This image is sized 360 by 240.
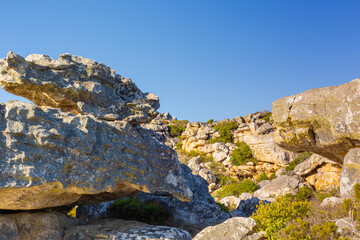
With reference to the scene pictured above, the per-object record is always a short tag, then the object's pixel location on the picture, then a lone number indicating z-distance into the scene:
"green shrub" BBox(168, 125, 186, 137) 50.69
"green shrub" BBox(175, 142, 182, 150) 45.53
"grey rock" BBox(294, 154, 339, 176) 23.20
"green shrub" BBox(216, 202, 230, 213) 15.38
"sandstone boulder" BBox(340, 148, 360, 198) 10.30
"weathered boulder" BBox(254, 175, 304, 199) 23.23
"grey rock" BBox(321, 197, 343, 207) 12.92
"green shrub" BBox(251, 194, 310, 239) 7.33
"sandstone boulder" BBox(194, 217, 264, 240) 6.63
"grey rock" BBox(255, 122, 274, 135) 35.72
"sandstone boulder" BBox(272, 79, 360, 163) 10.63
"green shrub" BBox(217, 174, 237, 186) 32.28
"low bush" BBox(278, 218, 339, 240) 6.55
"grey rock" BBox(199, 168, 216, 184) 32.19
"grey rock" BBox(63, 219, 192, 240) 7.94
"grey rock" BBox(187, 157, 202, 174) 33.50
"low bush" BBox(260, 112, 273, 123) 42.57
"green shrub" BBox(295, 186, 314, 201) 21.50
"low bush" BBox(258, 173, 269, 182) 31.93
